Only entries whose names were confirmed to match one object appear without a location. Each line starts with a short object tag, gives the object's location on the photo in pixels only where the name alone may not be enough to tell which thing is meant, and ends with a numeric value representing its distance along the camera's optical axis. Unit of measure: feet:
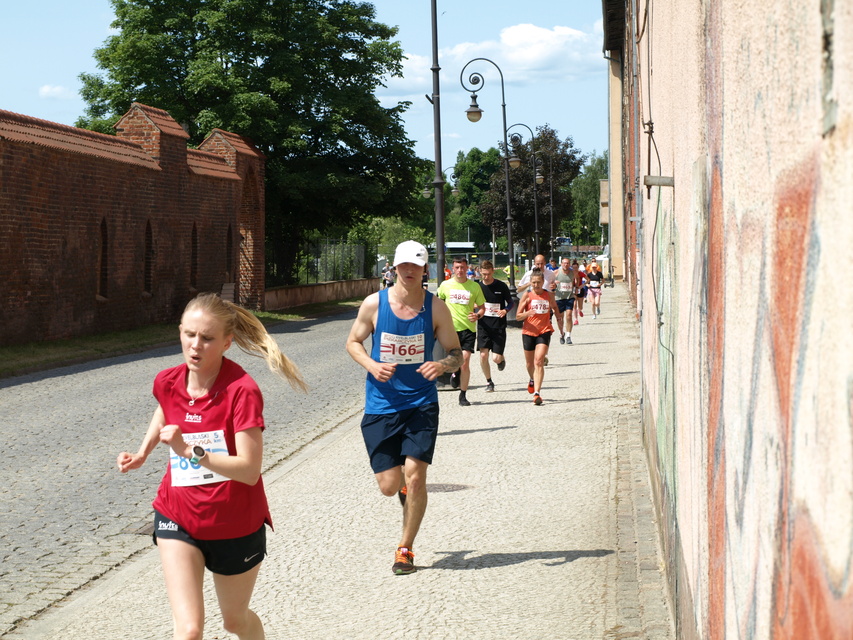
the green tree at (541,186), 280.72
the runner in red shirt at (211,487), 12.92
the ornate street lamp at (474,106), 90.43
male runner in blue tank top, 20.93
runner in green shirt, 45.04
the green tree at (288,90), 144.05
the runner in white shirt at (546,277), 55.48
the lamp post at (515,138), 132.77
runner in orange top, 44.27
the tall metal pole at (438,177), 68.33
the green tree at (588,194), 415.64
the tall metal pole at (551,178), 261.03
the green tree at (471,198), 518.78
